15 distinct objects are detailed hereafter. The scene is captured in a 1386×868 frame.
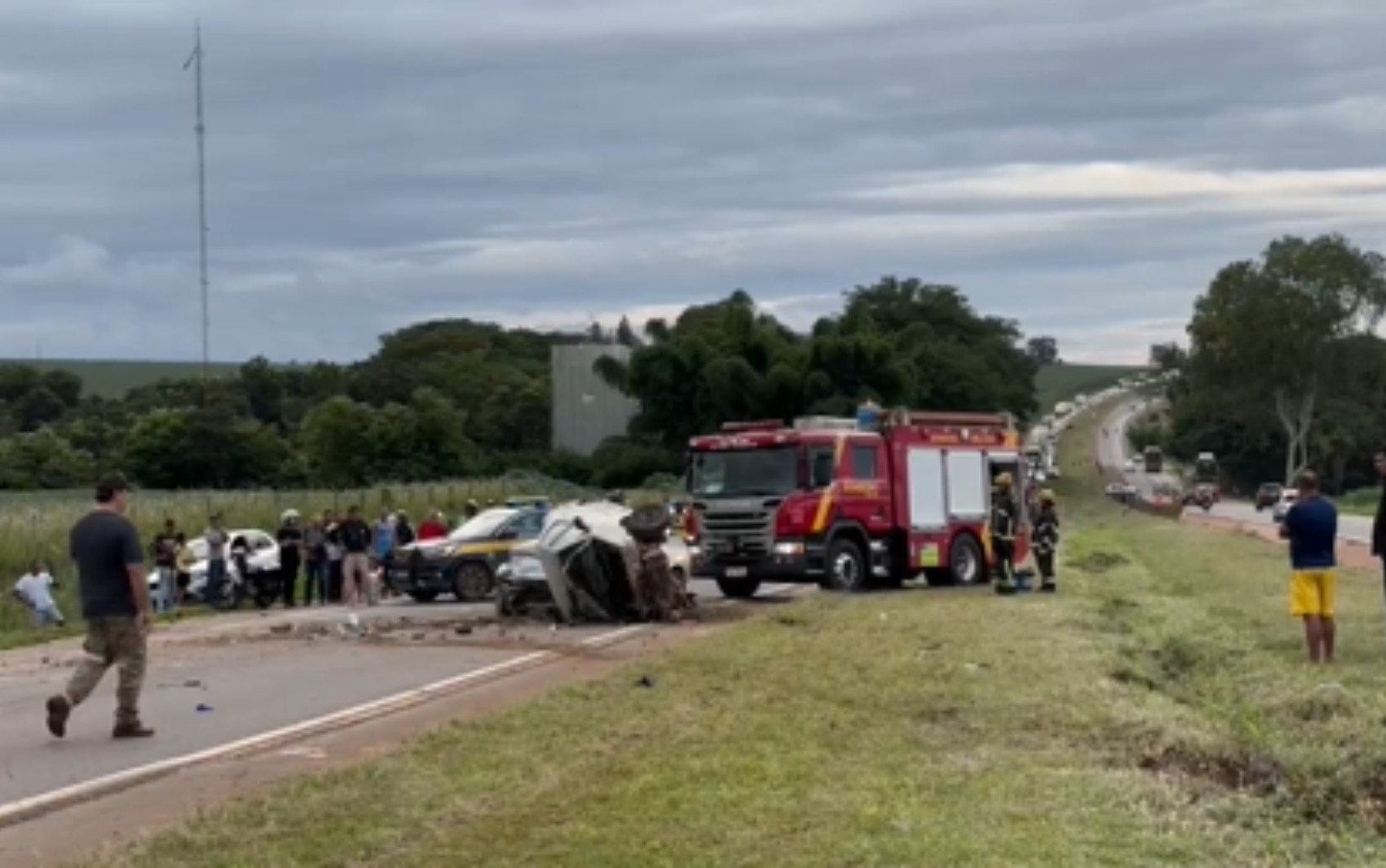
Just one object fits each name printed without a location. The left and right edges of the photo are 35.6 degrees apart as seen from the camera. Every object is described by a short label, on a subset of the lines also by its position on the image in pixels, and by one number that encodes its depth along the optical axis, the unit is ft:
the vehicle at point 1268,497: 330.32
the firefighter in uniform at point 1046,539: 105.40
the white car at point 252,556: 119.85
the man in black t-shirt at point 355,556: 116.47
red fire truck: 107.96
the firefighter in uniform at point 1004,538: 106.83
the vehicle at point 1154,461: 460.55
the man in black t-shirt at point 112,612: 52.65
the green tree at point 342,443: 269.23
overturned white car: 90.17
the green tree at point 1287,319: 332.39
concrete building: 319.06
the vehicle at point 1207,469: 442.09
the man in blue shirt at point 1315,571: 65.72
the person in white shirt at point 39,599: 103.86
